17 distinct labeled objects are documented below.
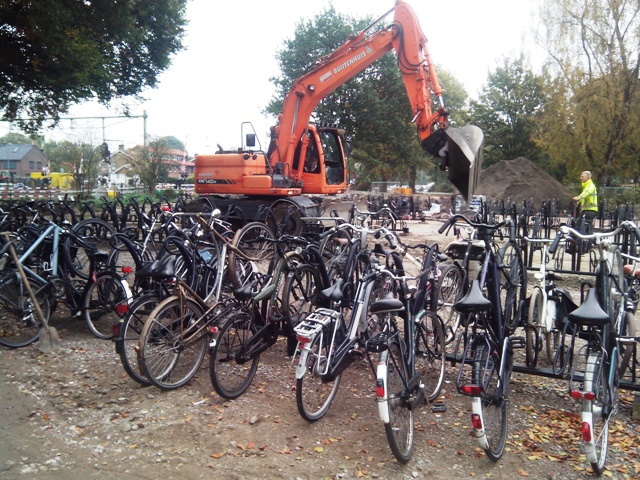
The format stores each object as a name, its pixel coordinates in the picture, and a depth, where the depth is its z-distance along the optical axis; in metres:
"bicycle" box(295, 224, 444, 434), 3.62
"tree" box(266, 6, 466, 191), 28.27
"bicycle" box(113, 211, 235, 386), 4.30
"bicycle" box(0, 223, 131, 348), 5.42
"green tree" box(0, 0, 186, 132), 8.31
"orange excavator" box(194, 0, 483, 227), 10.00
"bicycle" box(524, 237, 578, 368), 4.52
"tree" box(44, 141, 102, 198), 22.05
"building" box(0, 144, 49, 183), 65.31
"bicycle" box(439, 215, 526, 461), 3.25
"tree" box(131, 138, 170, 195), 24.75
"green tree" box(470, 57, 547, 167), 34.69
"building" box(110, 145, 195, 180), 26.33
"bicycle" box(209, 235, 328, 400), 4.30
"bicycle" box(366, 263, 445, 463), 3.32
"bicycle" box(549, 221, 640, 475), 3.18
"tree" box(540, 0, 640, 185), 23.56
